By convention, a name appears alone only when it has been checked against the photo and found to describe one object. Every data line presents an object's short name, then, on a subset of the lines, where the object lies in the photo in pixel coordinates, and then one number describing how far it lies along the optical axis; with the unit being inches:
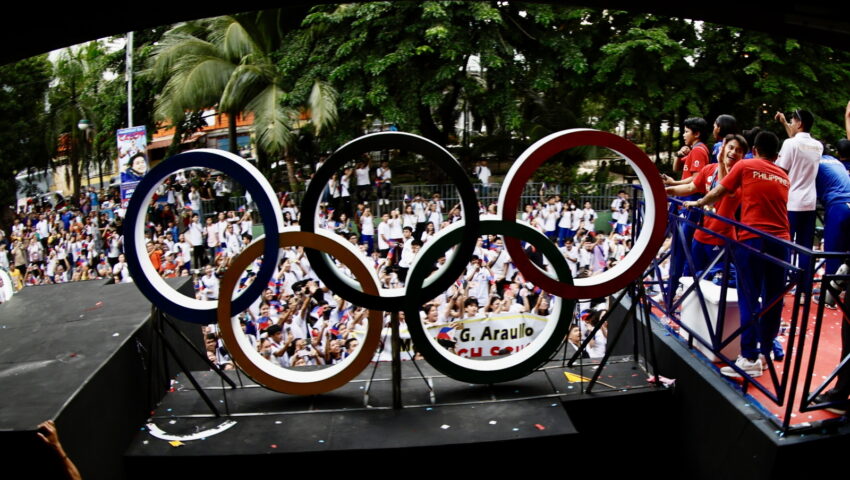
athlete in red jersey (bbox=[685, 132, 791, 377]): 235.6
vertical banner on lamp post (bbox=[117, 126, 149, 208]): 655.8
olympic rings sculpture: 261.7
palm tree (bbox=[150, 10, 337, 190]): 689.0
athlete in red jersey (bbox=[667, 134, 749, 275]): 268.5
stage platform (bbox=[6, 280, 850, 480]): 215.9
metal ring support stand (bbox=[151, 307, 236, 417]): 267.7
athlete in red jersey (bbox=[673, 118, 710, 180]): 322.3
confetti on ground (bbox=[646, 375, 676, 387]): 278.4
